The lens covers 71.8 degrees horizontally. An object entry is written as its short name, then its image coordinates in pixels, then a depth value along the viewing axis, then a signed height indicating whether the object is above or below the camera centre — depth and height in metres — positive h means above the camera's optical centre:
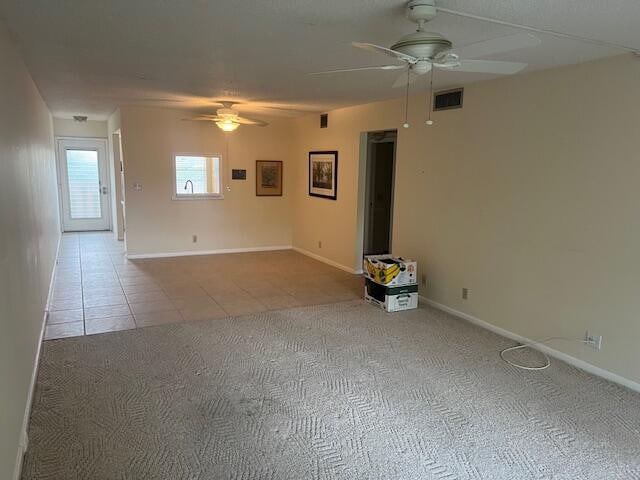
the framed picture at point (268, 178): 8.12 +0.03
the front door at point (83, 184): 9.95 -0.17
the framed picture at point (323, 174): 6.94 +0.10
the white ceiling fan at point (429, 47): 2.23 +0.71
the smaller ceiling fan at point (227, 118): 5.96 +0.83
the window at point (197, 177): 7.50 +0.03
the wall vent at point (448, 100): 4.59 +0.87
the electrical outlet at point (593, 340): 3.48 -1.23
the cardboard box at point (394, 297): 4.88 -1.29
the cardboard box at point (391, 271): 4.86 -0.99
